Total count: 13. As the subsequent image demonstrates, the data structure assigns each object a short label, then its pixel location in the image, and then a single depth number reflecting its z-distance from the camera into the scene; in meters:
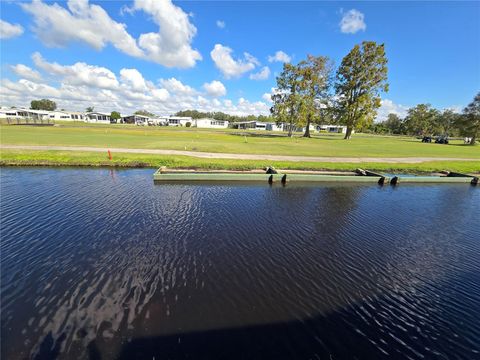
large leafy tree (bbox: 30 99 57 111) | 148.62
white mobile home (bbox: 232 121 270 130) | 120.44
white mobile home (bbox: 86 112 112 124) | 114.06
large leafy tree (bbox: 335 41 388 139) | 47.78
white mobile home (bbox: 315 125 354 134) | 120.31
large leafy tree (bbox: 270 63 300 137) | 53.88
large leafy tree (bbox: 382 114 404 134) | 121.07
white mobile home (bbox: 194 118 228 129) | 119.45
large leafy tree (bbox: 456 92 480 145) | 57.50
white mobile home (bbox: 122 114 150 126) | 119.88
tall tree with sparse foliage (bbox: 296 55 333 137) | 52.94
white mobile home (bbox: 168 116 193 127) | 122.38
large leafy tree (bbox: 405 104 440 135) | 99.12
